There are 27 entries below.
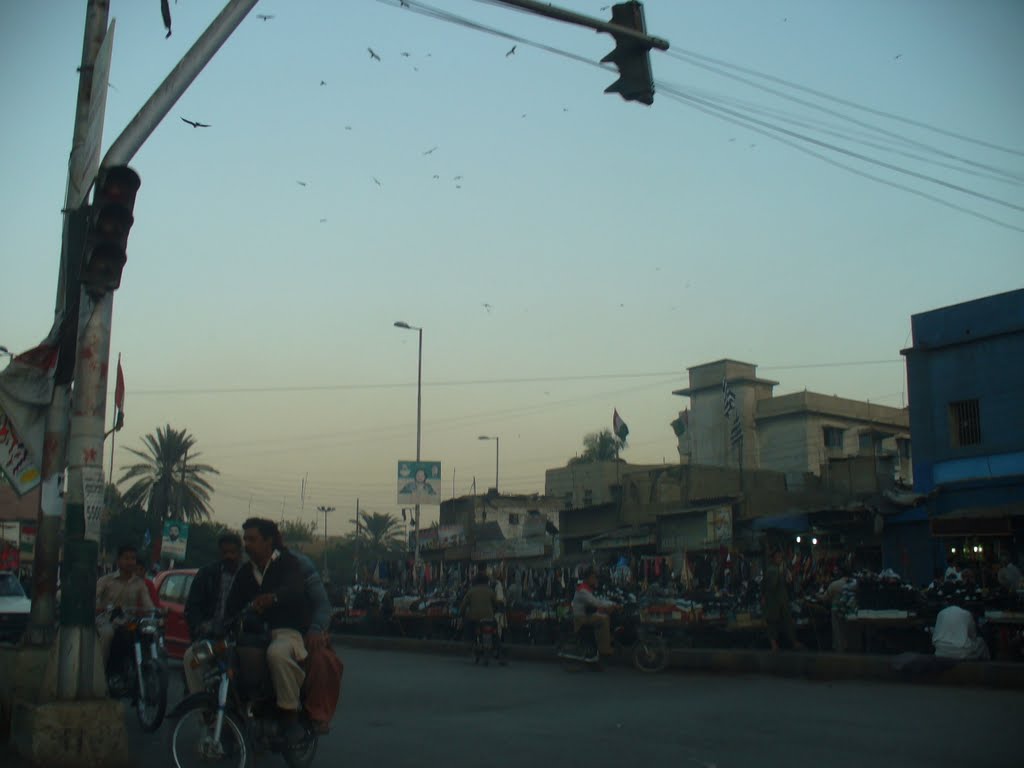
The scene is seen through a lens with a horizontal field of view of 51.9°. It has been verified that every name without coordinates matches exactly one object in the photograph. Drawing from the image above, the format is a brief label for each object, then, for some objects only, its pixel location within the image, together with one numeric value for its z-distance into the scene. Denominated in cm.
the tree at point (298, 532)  9896
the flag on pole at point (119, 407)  1759
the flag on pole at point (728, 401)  3719
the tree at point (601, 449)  7538
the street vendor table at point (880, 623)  1666
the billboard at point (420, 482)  3292
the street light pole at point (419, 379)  3884
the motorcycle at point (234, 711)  643
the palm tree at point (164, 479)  5644
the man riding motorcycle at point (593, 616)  1714
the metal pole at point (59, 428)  832
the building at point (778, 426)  5309
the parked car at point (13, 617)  1652
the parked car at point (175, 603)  1495
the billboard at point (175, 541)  2777
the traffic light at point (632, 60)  856
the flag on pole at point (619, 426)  4281
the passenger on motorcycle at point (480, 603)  1984
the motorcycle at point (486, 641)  1947
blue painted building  2450
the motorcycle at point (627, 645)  1672
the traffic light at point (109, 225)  739
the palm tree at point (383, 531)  9094
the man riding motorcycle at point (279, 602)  670
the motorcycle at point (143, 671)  970
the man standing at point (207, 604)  707
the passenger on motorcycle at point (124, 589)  1069
